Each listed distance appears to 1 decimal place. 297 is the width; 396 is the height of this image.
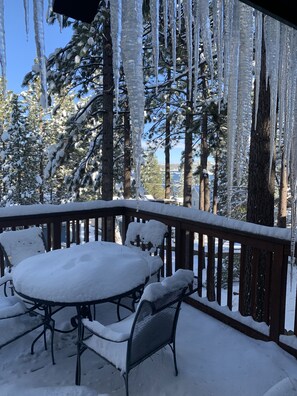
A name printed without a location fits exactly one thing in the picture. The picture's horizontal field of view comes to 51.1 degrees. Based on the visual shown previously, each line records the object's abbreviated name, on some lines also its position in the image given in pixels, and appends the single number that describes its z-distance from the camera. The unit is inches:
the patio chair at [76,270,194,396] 72.1
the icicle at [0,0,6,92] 38.5
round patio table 86.4
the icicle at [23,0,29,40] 41.4
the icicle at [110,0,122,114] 44.0
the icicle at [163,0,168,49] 49.2
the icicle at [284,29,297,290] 52.9
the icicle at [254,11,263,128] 52.5
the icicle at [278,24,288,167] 52.2
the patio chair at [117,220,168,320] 130.5
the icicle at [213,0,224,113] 51.2
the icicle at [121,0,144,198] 44.3
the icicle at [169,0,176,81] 49.1
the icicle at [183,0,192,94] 47.6
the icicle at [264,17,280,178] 52.5
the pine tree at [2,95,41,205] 759.7
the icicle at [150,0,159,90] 47.0
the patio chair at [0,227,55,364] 89.9
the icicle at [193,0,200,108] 49.1
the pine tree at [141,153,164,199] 1303.9
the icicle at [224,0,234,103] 50.6
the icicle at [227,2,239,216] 51.4
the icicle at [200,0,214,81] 48.8
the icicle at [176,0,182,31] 49.8
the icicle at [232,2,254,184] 51.2
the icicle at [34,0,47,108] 40.5
